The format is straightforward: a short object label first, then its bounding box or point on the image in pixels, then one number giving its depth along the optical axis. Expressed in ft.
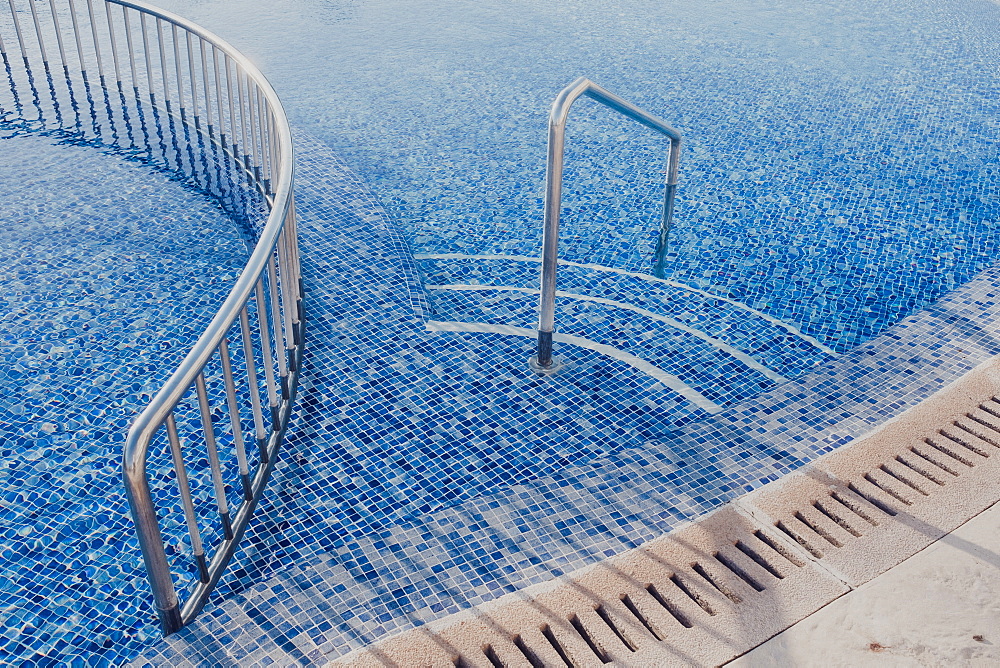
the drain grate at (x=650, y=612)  9.16
